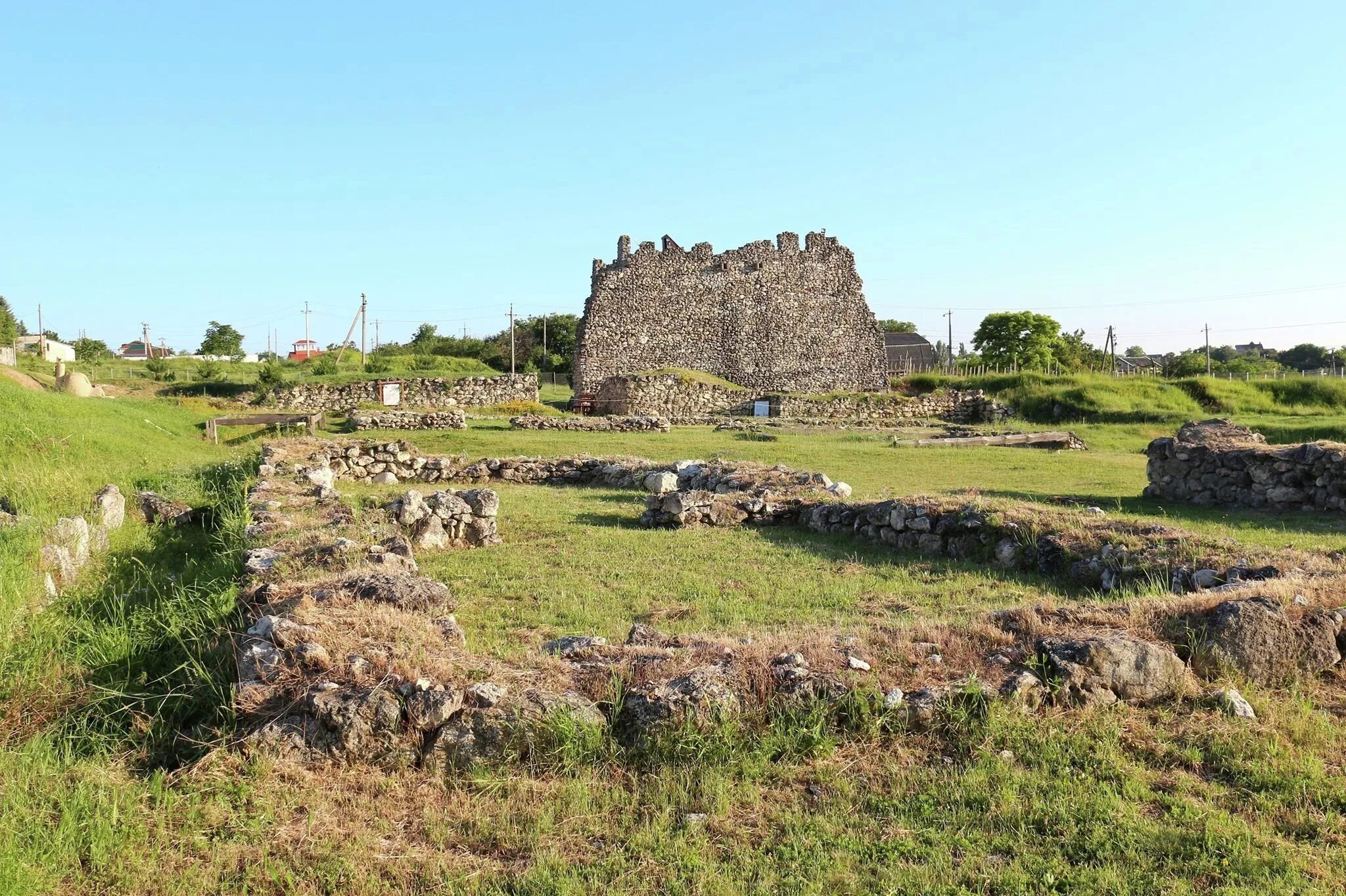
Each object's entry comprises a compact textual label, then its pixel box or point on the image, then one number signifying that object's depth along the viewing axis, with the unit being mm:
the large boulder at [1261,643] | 4723
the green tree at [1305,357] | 91000
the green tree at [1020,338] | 66750
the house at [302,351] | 92406
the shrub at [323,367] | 40631
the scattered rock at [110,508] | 9789
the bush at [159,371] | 42031
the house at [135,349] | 103356
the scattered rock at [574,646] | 4859
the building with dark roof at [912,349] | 75750
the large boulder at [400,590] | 5551
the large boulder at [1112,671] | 4418
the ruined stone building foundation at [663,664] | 4062
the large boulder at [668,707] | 4094
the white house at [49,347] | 49000
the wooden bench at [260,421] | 21891
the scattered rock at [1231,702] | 4277
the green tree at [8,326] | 42525
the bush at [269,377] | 34938
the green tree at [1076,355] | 65750
